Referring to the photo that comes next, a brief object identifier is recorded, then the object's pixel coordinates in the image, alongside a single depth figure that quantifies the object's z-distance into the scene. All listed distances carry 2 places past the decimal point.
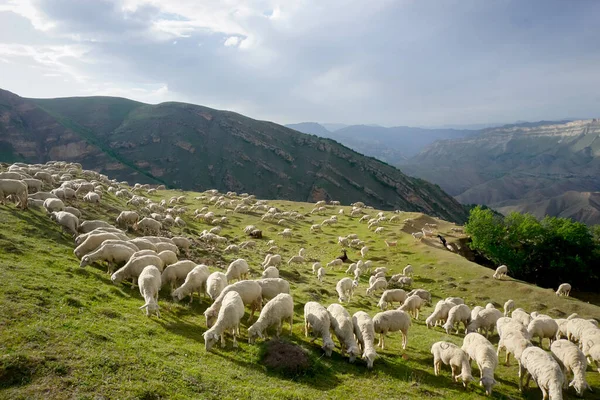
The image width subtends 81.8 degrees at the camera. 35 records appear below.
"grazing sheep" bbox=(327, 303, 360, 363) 14.29
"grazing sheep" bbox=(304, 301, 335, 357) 14.23
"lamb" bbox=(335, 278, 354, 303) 25.61
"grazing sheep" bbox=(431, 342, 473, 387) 13.47
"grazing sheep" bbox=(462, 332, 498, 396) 13.23
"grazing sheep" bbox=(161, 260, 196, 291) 19.19
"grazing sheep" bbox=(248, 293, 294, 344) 14.23
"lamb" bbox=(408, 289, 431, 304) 27.49
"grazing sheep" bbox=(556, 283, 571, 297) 35.00
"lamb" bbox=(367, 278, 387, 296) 29.62
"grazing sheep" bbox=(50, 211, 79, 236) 24.23
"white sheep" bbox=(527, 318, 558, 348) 18.64
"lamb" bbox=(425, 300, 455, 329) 21.95
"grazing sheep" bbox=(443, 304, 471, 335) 20.75
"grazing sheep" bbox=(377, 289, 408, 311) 24.98
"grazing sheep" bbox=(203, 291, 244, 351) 13.19
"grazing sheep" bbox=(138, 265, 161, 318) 15.23
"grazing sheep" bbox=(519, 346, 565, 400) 12.59
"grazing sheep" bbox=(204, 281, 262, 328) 16.17
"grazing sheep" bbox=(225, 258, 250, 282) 22.61
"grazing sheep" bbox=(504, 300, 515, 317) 27.72
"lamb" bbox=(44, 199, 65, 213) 26.47
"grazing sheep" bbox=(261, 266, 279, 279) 24.55
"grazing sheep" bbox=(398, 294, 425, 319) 23.58
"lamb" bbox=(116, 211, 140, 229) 31.83
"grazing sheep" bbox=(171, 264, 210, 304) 17.67
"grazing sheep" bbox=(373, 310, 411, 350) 16.81
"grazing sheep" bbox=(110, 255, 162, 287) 17.88
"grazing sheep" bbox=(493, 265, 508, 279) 36.53
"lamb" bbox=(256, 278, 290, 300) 18.17
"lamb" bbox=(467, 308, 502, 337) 20.25
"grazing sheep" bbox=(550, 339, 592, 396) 13.70
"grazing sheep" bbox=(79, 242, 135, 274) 19.19
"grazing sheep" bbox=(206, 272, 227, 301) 17.70
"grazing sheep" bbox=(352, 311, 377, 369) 13.99
